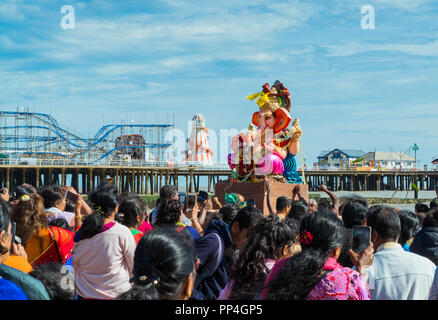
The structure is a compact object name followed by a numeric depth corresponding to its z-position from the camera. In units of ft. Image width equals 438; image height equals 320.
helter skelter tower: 167.73
